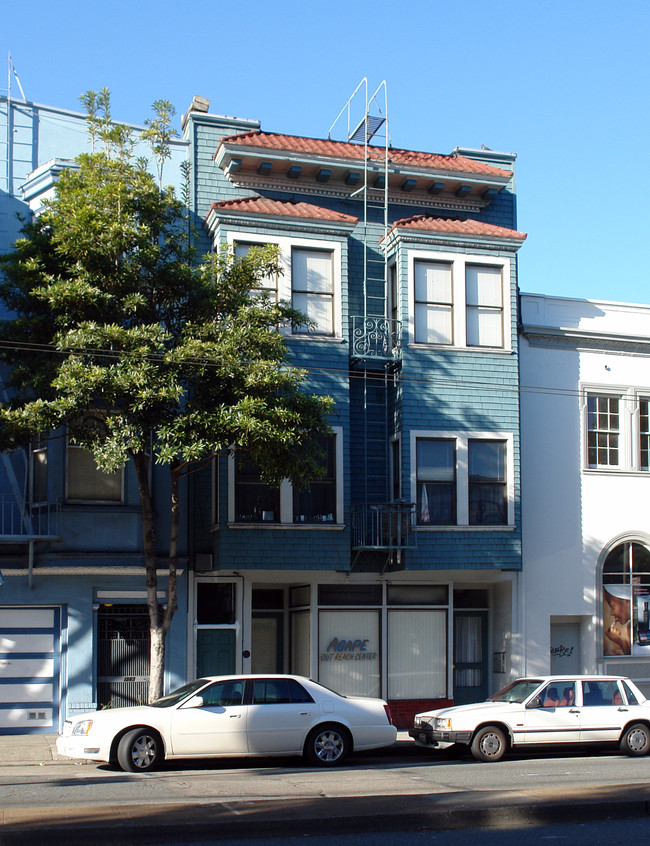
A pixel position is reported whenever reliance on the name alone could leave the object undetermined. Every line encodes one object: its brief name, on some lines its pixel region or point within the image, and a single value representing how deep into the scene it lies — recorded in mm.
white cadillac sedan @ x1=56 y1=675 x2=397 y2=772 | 14367
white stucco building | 22297
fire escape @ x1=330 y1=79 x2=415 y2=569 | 20453
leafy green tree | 15742
